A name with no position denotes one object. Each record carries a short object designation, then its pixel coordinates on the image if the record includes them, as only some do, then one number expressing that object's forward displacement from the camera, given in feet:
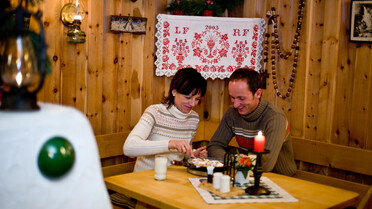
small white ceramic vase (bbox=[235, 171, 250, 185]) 7.75
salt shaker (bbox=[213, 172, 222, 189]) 7.09
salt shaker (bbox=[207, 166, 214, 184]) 7.63
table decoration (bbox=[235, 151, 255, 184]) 7.57
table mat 6.75
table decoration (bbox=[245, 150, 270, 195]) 7.12
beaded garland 11.57
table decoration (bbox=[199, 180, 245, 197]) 6.93
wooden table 6.68
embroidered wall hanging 12.16
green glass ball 3.16
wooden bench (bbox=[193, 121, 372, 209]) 10.21
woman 9.27
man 9.16
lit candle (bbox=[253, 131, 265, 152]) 6.89
